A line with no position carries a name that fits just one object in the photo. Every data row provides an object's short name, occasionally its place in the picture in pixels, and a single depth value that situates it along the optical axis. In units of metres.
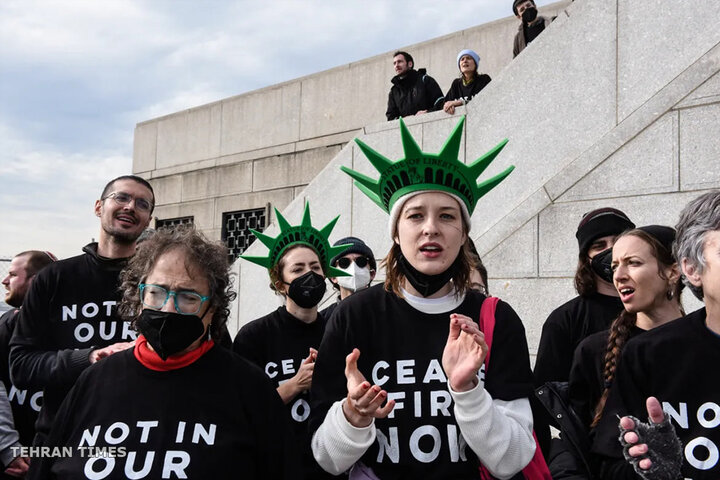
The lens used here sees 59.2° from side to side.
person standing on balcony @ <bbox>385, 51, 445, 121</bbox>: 8.17
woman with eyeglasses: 2.19
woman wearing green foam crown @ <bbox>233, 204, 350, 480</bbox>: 3.31
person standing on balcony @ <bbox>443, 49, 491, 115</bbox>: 7.47
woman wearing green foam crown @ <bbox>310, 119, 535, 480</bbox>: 2.06
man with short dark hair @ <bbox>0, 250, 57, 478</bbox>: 3.41
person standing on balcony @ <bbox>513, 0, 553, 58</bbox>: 7.26
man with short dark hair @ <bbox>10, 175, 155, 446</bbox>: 3.02
